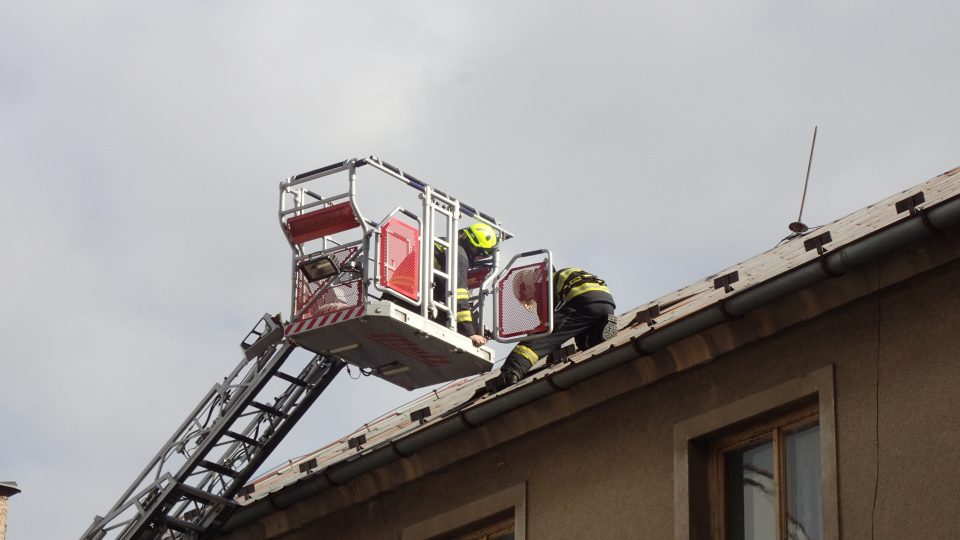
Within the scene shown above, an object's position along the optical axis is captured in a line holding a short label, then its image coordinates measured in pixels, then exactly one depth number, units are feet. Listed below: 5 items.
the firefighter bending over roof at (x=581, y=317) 54.90
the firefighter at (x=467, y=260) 57.06
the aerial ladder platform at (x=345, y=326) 55.16
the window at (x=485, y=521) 46.09
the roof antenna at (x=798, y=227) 57.36
